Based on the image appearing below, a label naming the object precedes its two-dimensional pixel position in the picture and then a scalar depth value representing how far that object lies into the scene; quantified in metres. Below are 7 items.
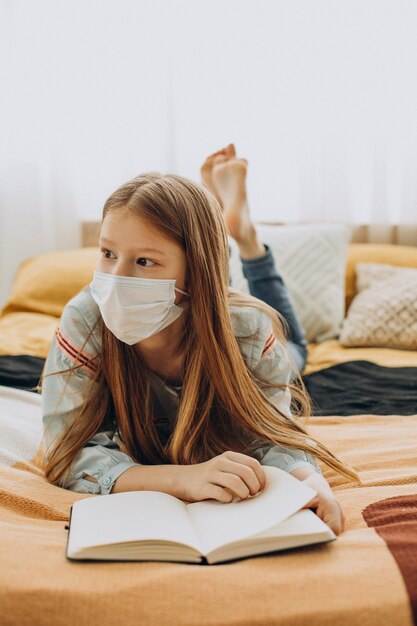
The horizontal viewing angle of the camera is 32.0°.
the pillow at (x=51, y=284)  2.42
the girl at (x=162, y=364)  1.09
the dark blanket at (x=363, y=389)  1.61
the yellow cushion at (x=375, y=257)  2.50
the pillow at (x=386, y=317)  2.15
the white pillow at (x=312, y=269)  2.29
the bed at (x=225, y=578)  0.73
